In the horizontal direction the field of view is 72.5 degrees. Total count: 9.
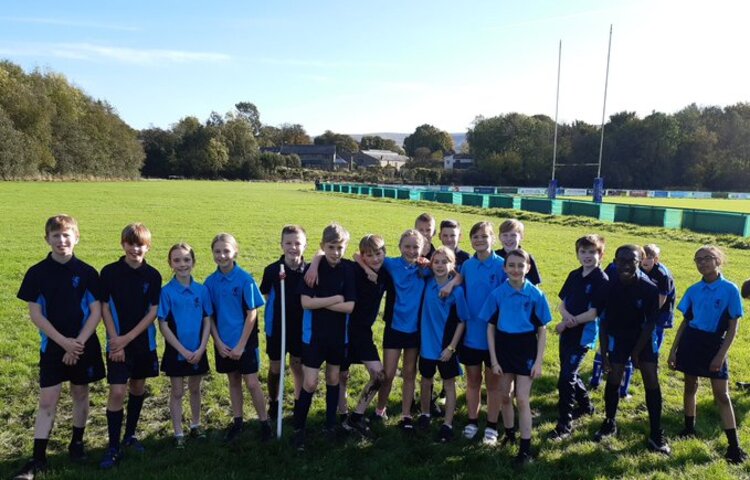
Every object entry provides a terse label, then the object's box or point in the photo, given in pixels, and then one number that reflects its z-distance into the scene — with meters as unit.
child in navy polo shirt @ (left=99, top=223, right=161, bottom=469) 4.07
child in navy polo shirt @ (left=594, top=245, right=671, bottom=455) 4.23
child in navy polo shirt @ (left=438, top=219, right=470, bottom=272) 5.09
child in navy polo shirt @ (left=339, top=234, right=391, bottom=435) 4.54
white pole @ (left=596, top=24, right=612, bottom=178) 37.69
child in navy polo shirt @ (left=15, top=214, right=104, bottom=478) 3.83
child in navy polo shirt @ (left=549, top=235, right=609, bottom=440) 4.51
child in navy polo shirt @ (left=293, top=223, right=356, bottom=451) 4.30
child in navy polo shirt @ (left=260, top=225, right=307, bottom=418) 4.66
